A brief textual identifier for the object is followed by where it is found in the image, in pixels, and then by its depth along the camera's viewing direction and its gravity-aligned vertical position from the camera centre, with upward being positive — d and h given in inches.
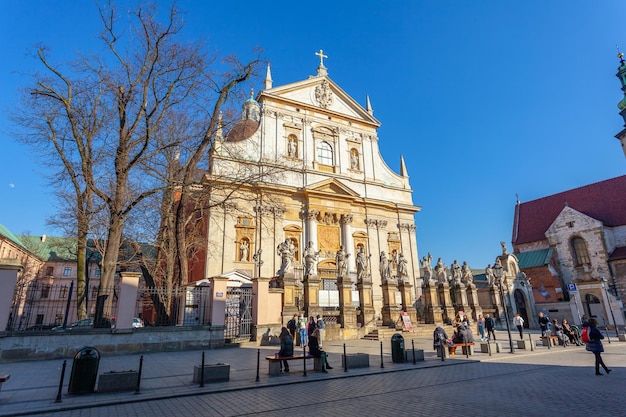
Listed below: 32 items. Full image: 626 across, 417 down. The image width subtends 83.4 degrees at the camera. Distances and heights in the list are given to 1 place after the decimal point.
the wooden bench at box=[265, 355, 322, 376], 350.0 -51.5
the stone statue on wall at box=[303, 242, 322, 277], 750.5 +97.9
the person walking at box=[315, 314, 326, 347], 607.7 -26.6
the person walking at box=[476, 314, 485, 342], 679.1 -40.7
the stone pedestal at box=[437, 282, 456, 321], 901.2 +12.8
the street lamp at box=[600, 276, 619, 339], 1093.7 +33.9
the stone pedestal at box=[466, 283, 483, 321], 977.5 +14.8
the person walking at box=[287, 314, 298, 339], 592.1 -26.6
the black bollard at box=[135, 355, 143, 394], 279.7 -51.7
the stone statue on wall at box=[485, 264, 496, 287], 1085.1 +87.6
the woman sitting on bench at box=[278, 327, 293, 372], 367.2 -37.7
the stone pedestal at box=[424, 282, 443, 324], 867.4 +1.3
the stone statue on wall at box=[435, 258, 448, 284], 939.3 +88.4
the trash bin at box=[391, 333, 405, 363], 423.2 -49.7
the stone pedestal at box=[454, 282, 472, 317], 955.8 +21.1
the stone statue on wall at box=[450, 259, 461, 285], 984.3 +91.3
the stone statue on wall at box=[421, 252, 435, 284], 905.5 +97.2
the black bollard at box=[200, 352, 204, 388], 299.7 -53.8
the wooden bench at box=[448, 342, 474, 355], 483.5 -56.6
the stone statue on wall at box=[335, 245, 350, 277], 773.9 +93.3
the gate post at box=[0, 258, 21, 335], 424.8 +36.6
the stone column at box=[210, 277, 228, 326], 565.6 +14.4
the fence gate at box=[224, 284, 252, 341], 649.0 -9.1
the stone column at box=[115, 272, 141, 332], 496.4 +15.3
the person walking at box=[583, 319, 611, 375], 338.0 -39.2
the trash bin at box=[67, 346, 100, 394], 272.9 -44.2
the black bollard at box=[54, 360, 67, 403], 251.1 -55.6
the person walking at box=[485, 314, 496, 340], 711.6 -36.8
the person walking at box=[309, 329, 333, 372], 367.6 -42.7
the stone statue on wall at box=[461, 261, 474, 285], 1017.7 +85.7
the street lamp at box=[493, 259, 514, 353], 952.5 +98.2
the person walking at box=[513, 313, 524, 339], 714.4 -36.7
